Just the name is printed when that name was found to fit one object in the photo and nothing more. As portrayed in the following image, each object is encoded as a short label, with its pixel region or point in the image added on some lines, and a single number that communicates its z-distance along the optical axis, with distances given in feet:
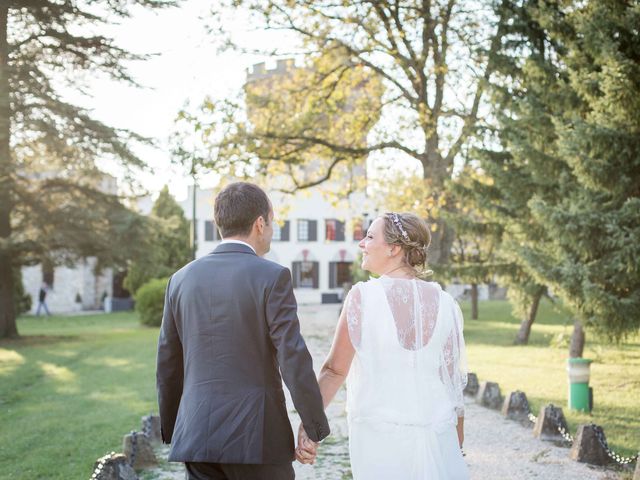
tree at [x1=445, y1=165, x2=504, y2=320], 50.03
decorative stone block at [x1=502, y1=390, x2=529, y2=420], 31.55
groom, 10.54
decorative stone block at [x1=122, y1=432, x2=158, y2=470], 22.94
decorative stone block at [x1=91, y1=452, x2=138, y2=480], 17.60
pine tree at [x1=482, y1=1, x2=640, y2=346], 33.71
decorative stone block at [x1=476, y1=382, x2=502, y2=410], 35.06
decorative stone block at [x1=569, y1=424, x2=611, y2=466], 23.31
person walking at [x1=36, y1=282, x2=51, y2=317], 120.98
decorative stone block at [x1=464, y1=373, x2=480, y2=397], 39.21
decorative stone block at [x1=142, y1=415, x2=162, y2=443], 26.40
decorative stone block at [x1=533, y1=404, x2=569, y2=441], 26.94
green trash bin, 32.24
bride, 11.41
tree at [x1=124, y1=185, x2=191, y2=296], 77.87
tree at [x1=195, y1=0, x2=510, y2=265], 57.98
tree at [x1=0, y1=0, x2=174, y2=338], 62.64
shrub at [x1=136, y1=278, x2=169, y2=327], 97.25
